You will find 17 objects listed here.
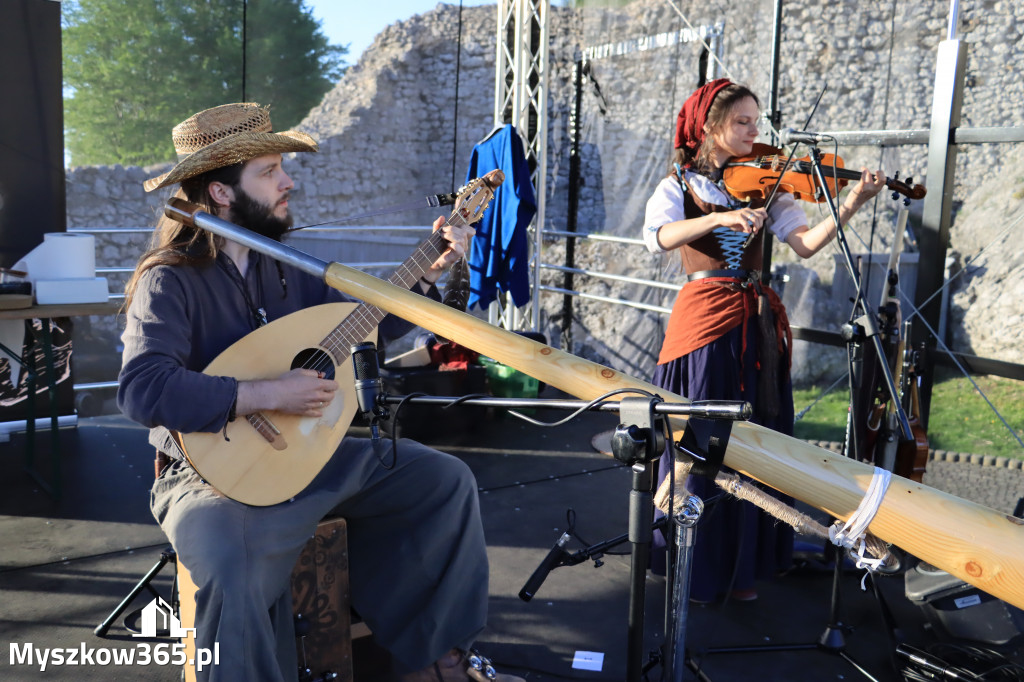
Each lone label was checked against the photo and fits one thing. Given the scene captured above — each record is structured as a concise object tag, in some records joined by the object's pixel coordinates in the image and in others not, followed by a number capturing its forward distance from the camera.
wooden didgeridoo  0.90
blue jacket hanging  4.88
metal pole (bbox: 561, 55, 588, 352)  7.39
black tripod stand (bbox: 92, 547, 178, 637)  2.35
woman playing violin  2.68
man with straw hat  1.89
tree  9.10
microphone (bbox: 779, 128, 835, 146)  2.34
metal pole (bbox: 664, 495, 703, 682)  1.39
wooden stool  2.05
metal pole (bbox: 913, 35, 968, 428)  3.67
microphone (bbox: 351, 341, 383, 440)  1.39
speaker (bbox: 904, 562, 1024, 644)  2.33
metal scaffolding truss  5.47
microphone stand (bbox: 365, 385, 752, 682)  1.12
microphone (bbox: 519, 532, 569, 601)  1.85
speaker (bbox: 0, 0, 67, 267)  4.23
